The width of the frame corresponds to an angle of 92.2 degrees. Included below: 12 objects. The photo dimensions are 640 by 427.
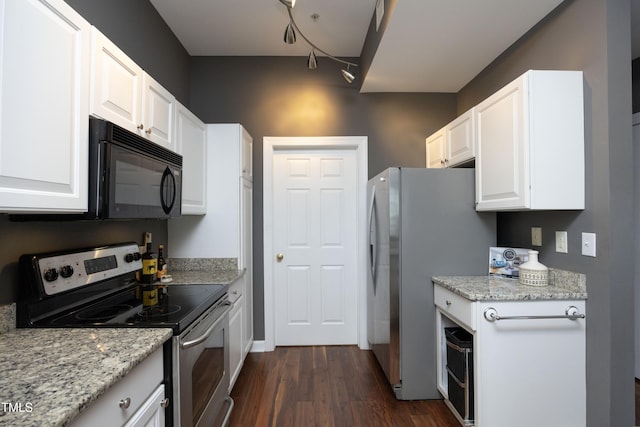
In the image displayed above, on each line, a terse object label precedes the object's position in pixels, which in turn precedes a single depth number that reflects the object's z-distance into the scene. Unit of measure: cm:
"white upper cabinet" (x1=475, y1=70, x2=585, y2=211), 163
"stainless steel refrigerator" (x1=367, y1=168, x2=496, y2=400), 217
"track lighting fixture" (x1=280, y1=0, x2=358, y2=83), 166
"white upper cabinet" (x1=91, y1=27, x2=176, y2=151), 126
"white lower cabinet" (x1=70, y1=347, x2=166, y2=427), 83
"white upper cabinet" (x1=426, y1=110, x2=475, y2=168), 222
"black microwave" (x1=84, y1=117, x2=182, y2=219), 120
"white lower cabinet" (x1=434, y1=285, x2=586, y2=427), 163
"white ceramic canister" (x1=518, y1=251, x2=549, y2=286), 181
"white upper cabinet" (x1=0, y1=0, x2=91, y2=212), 88
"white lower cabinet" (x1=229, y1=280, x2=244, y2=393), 214
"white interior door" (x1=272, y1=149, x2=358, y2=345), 310
